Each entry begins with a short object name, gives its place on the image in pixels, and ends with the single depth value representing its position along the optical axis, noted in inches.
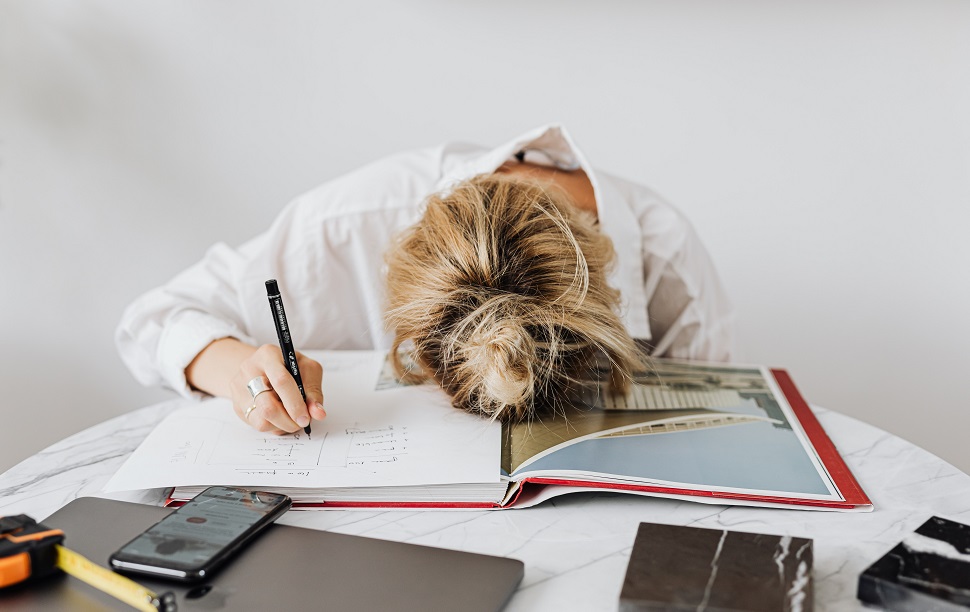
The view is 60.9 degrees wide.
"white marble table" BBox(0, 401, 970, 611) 22.8
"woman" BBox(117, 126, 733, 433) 30.5
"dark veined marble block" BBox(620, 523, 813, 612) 19.7
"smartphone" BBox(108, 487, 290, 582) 21.8
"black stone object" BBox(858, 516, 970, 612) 19.9
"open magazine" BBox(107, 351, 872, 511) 27.1
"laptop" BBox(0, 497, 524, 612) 20.8
